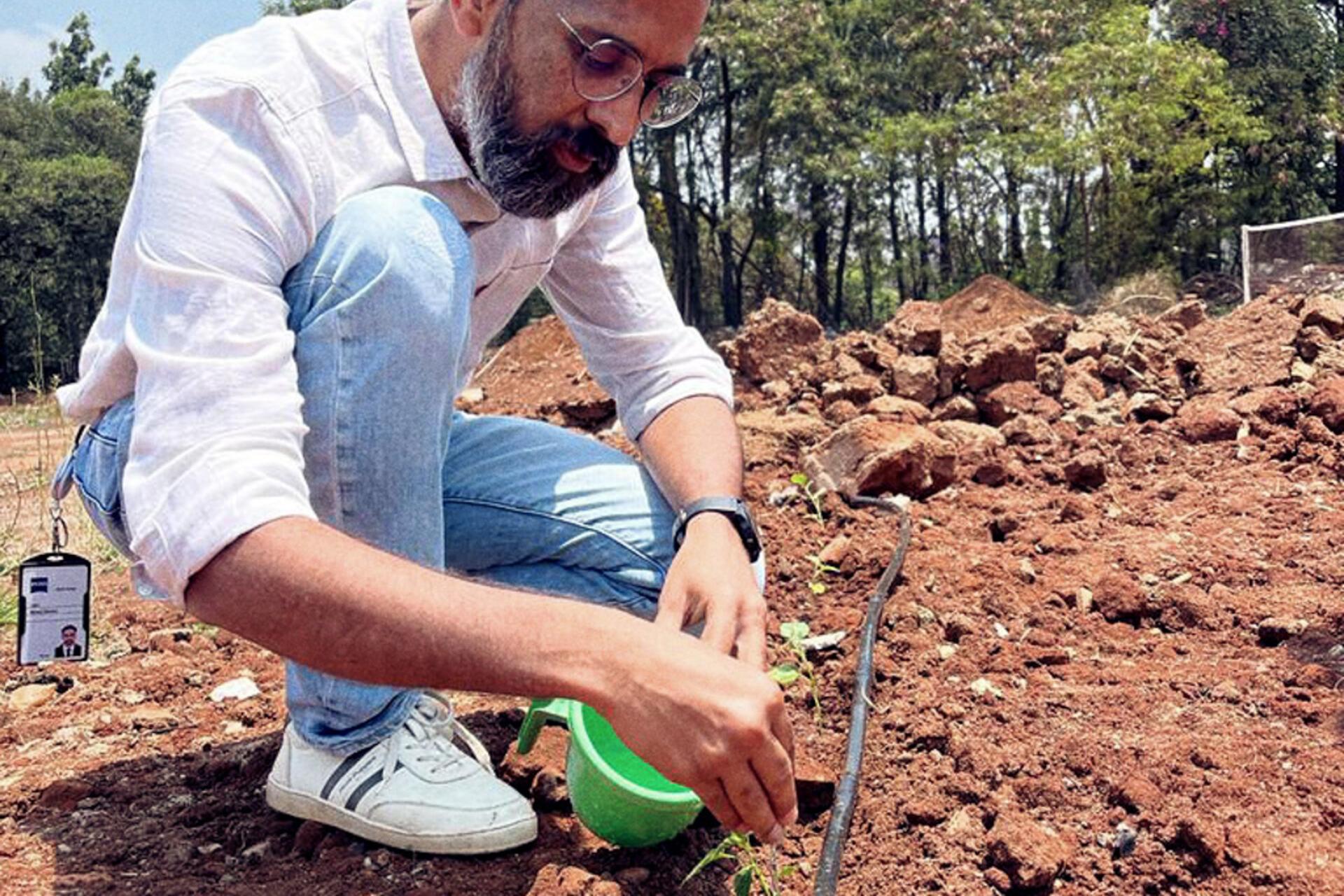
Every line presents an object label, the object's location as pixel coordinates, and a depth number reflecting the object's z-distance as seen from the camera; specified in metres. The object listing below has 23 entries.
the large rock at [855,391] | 4.52
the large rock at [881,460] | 3.39
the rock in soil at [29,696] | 2.46
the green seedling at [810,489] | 3.43
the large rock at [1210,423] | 3.89
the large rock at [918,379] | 4.46
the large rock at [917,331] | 4.71
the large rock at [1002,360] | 4.49
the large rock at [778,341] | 5.42
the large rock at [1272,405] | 3.87
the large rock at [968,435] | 3.95
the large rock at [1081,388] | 4.45
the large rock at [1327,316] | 4.68
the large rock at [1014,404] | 4.38
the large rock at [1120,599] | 2.50
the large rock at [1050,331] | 4.93
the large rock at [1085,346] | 4.84
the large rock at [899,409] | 4.20
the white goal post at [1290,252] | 9.01
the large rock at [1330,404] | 3.65
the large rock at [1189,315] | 5.61
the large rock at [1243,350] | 4.50
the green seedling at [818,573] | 2.91
